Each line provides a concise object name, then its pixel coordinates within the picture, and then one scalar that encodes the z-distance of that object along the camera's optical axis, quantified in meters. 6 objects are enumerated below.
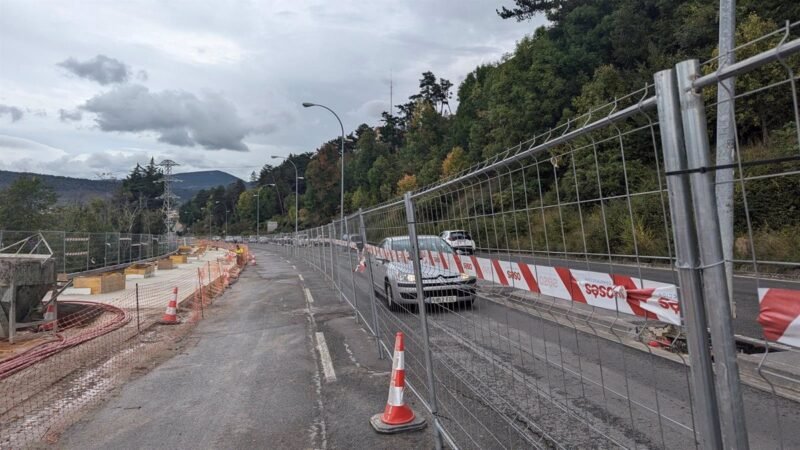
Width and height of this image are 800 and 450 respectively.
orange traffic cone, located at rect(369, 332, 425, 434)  4.29
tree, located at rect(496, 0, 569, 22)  46.12
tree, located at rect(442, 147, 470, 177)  47.72
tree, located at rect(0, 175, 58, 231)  30.59
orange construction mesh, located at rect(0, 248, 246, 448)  5.05
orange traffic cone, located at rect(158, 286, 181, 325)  10.45
